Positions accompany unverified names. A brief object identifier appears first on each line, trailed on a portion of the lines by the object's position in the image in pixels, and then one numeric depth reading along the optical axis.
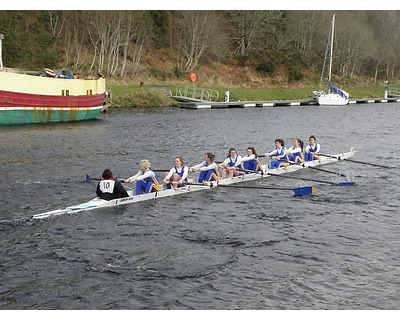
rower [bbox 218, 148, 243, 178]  25.80
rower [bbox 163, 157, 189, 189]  23.11
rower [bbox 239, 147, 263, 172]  26.74
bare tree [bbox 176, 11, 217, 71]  78.44
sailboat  74.06
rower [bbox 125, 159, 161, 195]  21.64
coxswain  20.70
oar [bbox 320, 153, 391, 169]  31.17
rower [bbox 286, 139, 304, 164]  29.84
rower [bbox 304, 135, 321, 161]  31.39
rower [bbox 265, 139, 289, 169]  28.83
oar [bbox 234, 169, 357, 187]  25.91
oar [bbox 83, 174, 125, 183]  24.41
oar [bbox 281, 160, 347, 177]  28.32
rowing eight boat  19.83
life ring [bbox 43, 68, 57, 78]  44.52
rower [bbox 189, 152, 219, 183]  24.34
